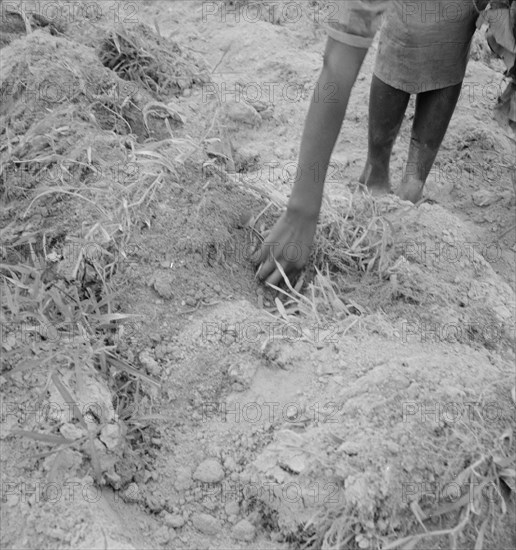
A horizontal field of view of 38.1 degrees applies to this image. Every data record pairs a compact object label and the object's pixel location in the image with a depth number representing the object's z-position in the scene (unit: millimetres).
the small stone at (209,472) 1734
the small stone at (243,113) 3201
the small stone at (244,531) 1649
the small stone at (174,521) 1677
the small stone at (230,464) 1750
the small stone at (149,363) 1936
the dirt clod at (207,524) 1671
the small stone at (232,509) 1694
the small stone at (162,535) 1645
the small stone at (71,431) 1703
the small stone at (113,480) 1699
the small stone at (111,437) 1733
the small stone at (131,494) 1717
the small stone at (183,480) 1746
